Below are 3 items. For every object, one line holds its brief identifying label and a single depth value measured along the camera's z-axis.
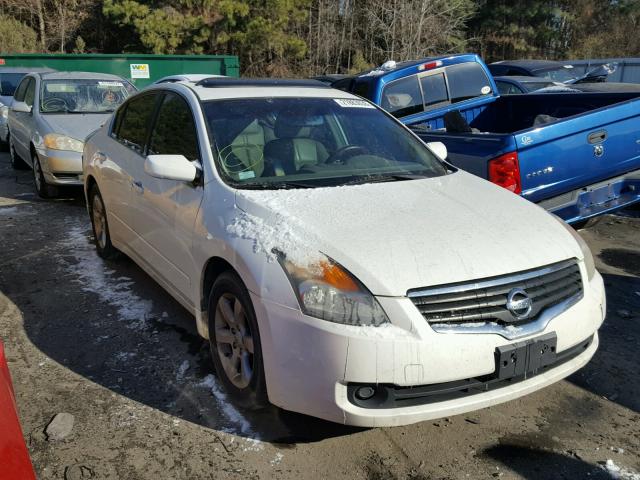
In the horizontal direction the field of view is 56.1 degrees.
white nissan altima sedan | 2.51
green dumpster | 14.87
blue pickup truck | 4.57
